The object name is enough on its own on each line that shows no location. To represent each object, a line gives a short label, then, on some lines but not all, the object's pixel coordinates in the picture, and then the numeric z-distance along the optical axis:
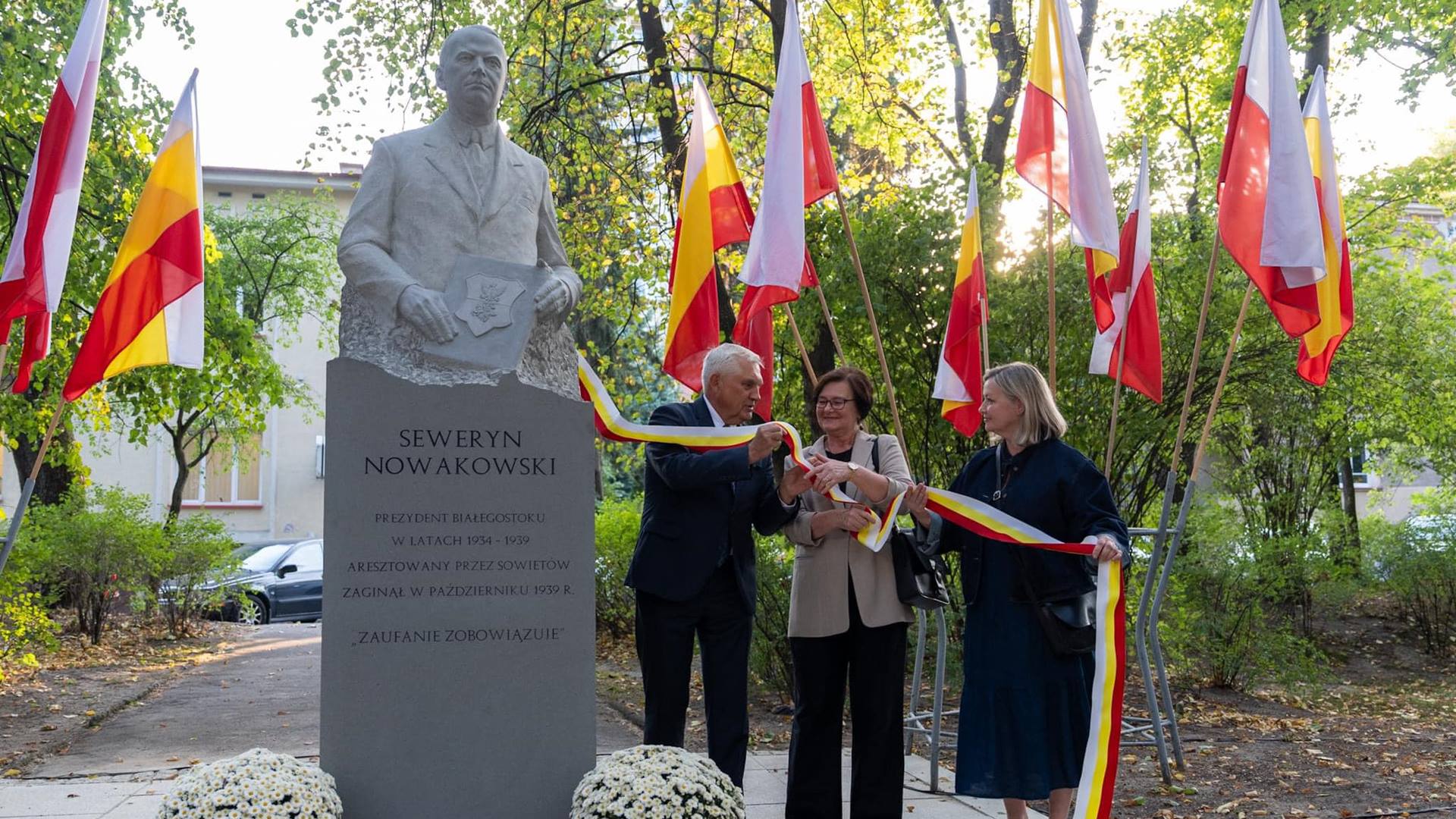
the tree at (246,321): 11.62
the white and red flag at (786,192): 5.50
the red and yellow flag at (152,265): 5.11
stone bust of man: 4.20
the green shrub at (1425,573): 12.52
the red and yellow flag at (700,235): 5.75
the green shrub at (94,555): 12.26
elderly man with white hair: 4.21
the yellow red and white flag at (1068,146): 5.62
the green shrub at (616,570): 12.21
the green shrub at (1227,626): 9.14
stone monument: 3.94
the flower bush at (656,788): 3.62
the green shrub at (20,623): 9.27
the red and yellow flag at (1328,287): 5.59
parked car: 18.22
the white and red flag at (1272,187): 5.09
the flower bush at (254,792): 3.51
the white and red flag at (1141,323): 5.92
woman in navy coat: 4.11
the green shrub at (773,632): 8.20
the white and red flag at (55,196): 5.07
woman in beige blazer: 4.30
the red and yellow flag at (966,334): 6.22
